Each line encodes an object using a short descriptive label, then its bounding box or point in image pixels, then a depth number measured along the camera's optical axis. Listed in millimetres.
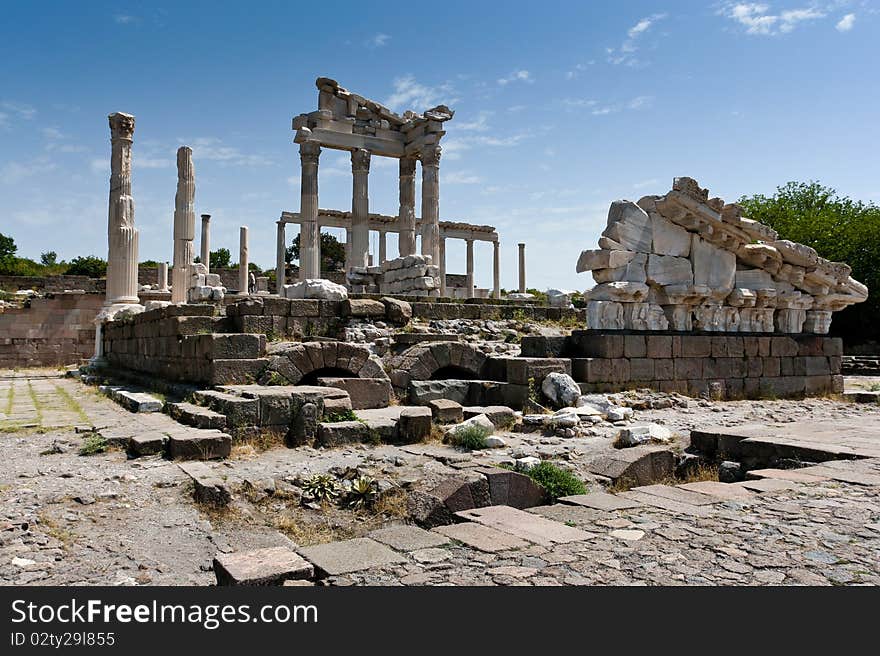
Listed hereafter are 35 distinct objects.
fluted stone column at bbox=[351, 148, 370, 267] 24016
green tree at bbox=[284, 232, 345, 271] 55750
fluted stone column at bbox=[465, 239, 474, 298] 36031
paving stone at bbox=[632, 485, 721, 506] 4789
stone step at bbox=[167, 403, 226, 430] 7613
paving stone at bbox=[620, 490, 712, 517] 4453
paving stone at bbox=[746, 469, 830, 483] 5469
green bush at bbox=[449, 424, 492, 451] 7605
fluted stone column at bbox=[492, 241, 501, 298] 38844
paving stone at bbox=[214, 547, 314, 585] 3305
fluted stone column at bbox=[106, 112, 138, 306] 19422
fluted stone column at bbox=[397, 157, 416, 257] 25269
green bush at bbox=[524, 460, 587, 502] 5961
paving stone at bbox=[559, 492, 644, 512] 4652
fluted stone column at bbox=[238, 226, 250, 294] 30750
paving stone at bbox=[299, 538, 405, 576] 3436
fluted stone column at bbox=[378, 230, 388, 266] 35781
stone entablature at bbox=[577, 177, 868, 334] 11633
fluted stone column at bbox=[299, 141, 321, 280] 22672
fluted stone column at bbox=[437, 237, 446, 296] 37944
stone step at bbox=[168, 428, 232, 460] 6844
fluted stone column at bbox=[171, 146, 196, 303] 21031
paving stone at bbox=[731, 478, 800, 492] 5133
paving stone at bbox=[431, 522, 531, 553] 3744
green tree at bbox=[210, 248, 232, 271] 60500
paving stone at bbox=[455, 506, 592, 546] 3900
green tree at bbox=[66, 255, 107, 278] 45812
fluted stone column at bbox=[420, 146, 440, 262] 23734
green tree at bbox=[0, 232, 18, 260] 56512
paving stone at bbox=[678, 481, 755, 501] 4910
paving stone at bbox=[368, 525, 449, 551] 3787
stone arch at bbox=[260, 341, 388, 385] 9570
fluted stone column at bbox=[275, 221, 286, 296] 30547
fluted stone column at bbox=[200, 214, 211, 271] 29453
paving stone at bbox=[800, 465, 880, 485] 5367
